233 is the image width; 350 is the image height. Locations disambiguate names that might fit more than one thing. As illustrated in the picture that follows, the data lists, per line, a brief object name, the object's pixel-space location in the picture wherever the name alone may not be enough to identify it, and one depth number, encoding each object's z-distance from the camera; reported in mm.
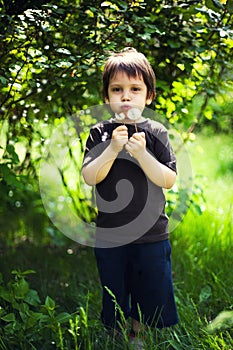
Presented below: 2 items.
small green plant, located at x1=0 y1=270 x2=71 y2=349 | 3581
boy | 3450
